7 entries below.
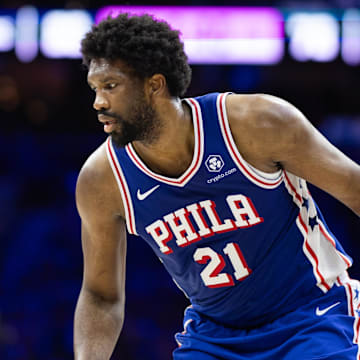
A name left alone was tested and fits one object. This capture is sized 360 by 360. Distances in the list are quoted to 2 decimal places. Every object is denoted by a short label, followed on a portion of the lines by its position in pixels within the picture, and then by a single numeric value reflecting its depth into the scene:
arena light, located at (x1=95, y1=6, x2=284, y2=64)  14.80
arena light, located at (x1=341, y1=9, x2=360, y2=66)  14.70
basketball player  4.45
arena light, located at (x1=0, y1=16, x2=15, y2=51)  14.96
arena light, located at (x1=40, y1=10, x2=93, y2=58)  14.78
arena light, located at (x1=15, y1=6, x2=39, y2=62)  14.88
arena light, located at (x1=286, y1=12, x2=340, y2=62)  14.79
